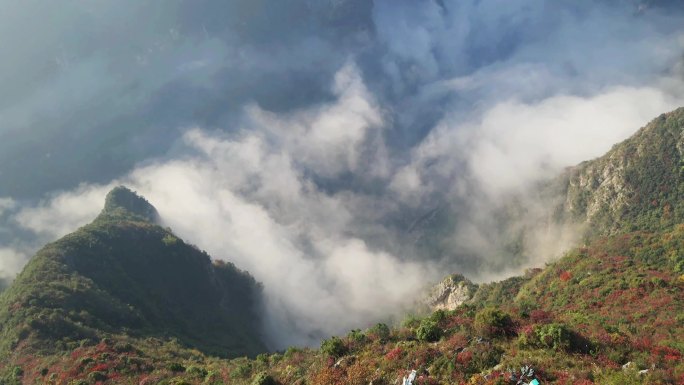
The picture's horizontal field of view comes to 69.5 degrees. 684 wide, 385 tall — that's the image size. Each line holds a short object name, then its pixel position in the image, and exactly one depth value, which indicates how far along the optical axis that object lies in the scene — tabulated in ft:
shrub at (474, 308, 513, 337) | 152.66
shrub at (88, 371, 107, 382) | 249.14
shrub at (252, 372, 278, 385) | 175.42
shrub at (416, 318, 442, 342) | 165.58
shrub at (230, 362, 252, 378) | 211.82
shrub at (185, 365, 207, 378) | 248.32
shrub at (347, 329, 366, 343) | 178.38
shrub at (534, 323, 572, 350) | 134.72
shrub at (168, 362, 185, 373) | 273.13
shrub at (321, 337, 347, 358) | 171.63
